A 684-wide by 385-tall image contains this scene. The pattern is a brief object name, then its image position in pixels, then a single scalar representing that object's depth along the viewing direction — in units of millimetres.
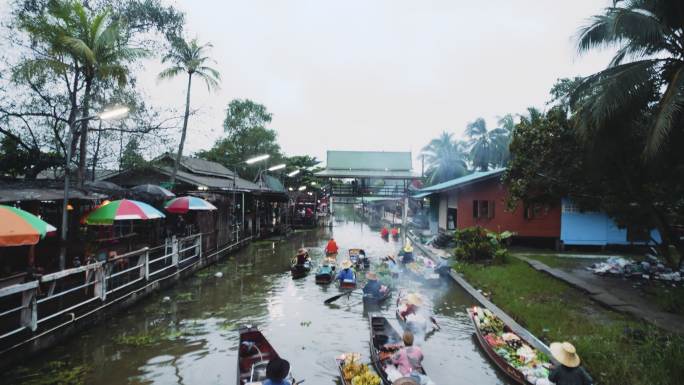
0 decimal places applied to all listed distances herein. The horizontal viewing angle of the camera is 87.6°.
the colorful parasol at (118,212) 11242
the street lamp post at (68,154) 9342
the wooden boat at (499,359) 7238
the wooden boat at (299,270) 17141
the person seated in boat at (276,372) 5792
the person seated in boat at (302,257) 17691
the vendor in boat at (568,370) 5934
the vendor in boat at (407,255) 18875
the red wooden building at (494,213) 22734
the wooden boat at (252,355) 7102
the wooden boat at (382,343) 7520
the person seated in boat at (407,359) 7102
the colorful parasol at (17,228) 6852
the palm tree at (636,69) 9531
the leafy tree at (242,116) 46531
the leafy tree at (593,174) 10523
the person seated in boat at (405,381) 5238
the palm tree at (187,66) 19594
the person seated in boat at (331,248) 23656
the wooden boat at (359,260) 19984
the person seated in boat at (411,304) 10375
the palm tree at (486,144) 46844
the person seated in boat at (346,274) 15352
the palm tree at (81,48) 11852
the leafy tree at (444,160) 46094
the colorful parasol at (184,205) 15705
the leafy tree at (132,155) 15895
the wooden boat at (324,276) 16016
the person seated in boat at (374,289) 13219
